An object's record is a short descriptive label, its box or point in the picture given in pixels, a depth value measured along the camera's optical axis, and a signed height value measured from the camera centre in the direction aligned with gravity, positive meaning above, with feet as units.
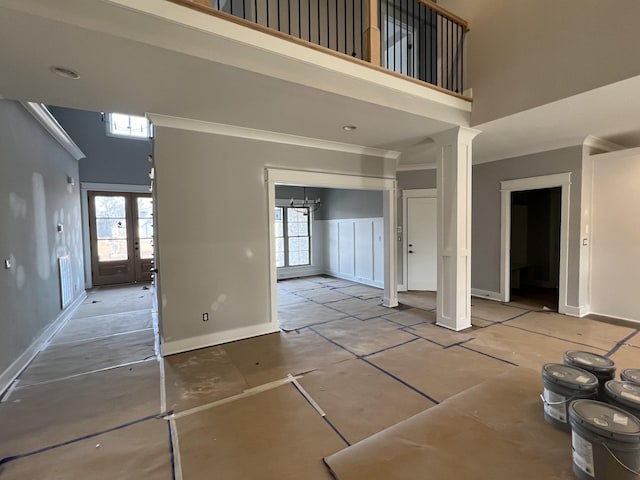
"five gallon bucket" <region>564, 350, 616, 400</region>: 5.52 -2.66
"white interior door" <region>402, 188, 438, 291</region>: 20.24 +0.68
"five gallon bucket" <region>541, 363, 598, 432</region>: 4.94 -2.76
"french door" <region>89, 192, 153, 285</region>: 24.31 -0.64
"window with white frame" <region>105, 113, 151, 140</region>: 24.60 +8.47
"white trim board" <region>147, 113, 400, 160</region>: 10.89 +3.80
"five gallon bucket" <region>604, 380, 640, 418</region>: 4.49 -2.67
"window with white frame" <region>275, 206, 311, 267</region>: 27.68 -0.90
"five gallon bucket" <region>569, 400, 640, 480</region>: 3.83 -2.86
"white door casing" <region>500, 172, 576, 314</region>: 15.25 -0.16
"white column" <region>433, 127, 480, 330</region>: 12.78 -0.17
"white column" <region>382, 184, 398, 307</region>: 17.01 -1.21
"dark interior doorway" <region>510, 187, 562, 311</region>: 21.90 -1.37
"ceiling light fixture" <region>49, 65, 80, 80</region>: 7.31 +3.86
